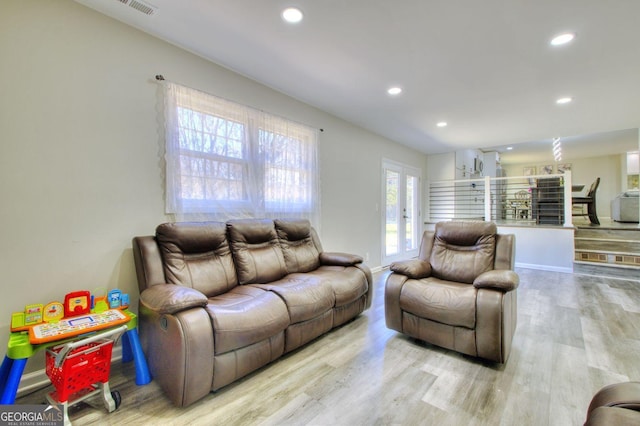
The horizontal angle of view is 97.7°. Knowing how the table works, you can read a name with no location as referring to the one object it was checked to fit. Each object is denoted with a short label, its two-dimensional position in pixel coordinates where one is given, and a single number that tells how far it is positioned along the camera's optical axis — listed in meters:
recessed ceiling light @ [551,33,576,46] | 2.23
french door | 5.37
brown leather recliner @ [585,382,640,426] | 0.74
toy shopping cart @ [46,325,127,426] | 1.46
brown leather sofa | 1.60
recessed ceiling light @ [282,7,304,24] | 1.98
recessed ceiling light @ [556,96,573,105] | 3.50
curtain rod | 2.32
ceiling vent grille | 1.95
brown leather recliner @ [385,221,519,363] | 2.00
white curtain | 2.43
